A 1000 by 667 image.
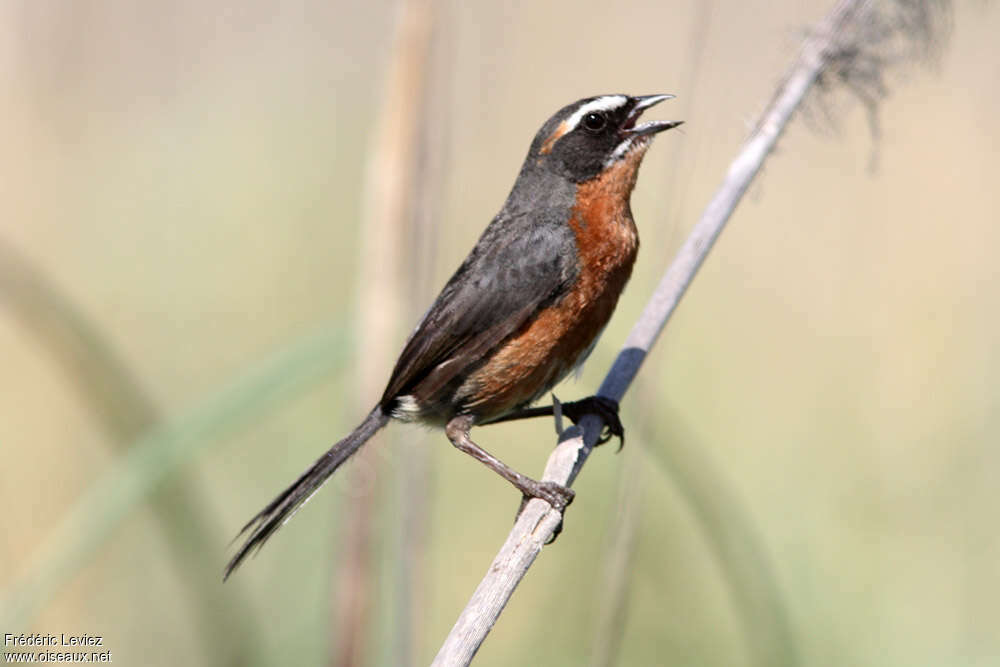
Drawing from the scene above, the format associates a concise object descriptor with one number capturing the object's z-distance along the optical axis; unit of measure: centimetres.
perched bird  743
